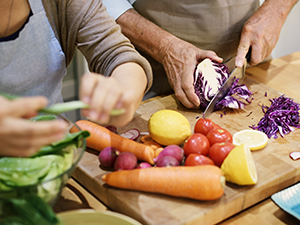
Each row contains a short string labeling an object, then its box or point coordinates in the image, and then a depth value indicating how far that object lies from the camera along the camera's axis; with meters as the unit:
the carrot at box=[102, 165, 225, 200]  1.03
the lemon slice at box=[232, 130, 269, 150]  1.35
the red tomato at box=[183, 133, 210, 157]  1.21
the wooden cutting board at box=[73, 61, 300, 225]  1.02
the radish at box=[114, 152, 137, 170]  1.14
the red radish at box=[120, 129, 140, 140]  1.40
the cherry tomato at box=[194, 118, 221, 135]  1.36
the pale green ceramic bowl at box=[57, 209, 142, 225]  0.89
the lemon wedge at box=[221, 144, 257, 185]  1.08
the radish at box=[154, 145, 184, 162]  1.18
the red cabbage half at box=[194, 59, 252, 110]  1.69
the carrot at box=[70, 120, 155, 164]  1.23
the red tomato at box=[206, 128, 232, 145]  1.27
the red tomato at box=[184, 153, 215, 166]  1.13
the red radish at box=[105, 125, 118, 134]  1.41
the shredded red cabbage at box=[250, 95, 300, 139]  1.53
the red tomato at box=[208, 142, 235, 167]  1.16
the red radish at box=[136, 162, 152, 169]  1.15
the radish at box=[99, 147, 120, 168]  1.18
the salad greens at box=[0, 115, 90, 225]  0.77
